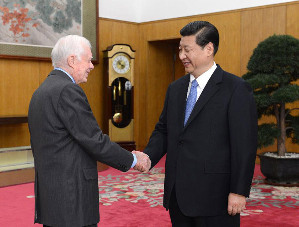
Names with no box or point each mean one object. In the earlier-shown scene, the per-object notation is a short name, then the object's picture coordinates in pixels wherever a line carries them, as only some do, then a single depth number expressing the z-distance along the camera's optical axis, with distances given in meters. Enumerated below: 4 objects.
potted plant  5.20
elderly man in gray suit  1.92
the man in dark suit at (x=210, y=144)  1.93
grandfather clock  7.41
